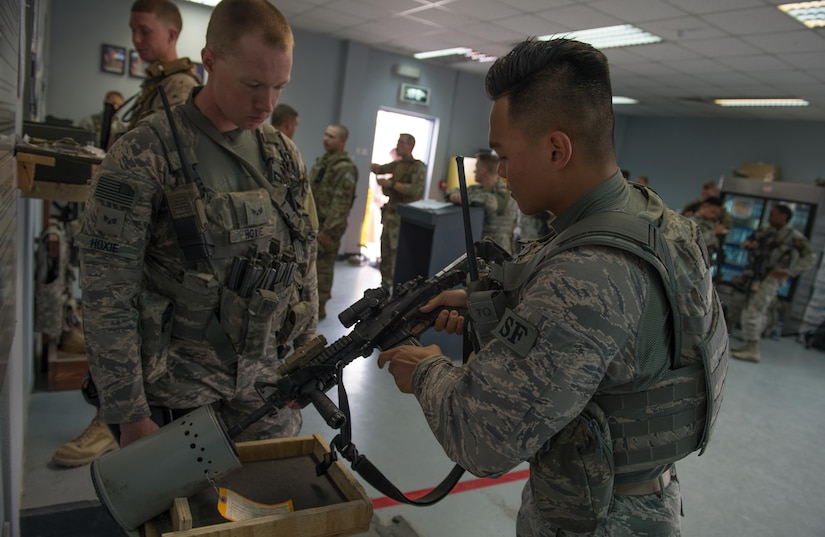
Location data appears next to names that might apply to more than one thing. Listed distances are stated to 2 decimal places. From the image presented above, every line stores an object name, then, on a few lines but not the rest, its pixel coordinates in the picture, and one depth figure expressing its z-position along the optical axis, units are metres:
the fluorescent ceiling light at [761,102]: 8.07
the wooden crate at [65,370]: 3.08
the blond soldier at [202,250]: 1.33
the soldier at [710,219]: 6.39
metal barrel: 1.07
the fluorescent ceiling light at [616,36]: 5.71
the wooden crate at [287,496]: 1.05
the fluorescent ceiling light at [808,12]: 4.23
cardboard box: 9.48
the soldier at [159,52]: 2.28
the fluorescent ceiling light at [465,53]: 7.92
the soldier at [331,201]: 5.13
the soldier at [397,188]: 6.02
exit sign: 8.93
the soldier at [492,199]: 4.86
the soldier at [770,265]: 6.18
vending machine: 7.70
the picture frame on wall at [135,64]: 6.61
